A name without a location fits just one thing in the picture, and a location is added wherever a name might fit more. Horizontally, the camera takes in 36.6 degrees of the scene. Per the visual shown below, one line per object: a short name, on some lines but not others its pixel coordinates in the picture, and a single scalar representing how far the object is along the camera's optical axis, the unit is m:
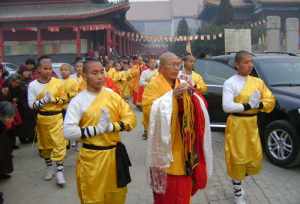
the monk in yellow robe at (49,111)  6.19
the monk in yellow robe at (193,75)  7.21
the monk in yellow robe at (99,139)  3.86
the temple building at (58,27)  27.30
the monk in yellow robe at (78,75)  7.65
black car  6.46
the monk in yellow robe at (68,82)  7.15
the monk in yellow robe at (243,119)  5.05
